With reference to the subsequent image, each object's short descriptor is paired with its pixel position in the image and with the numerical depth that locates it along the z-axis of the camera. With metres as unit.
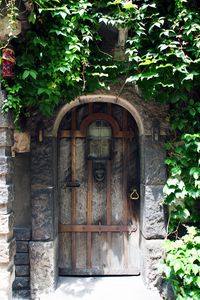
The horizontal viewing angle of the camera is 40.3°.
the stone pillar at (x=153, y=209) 2.95
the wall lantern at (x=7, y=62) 2.28
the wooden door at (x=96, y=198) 3.27
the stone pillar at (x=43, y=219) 2.92
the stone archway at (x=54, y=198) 2.92
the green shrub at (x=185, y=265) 2.49
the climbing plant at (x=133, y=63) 2.45
